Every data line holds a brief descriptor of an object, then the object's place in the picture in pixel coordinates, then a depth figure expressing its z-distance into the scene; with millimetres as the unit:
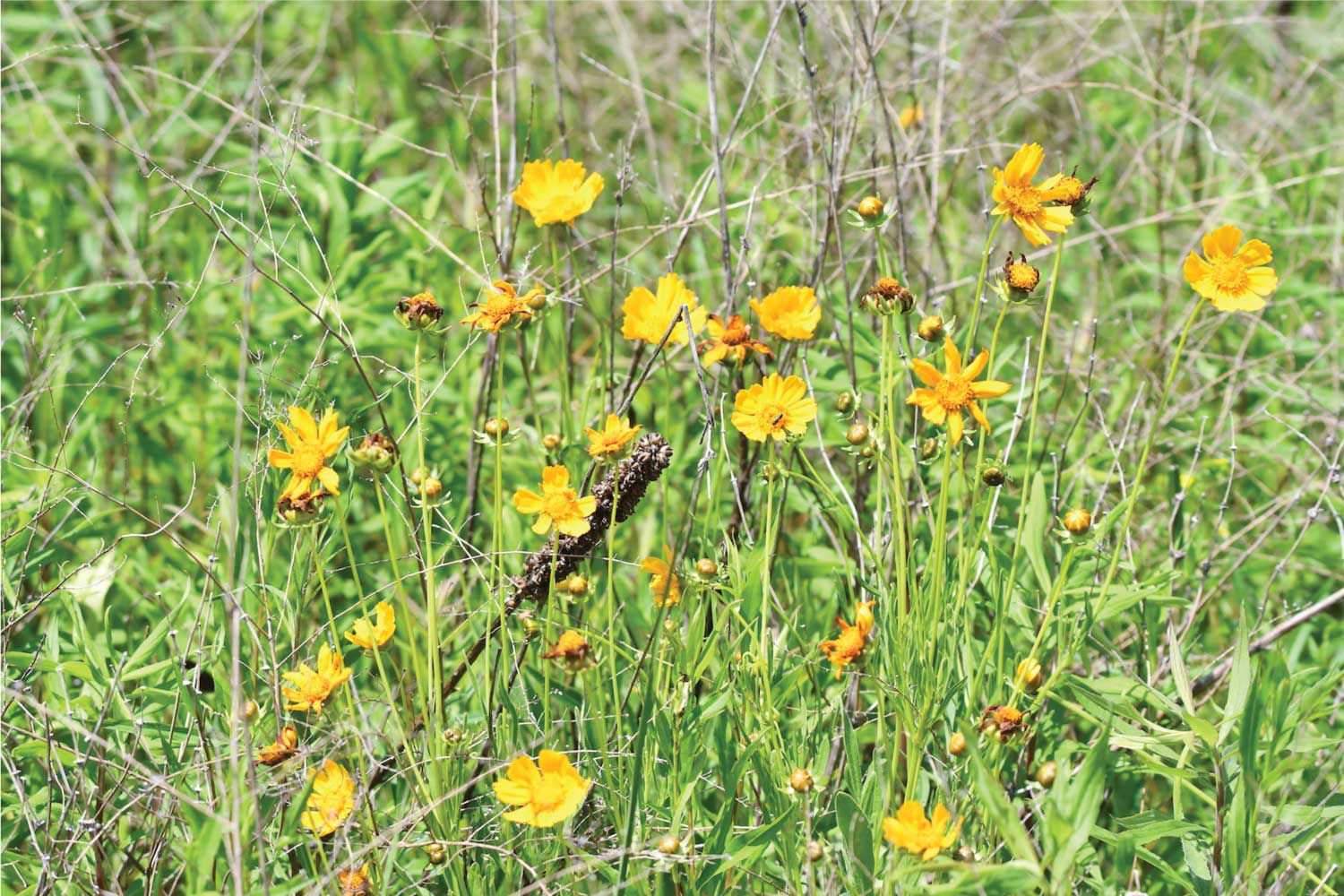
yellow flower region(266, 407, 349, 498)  3214
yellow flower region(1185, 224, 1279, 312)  3255
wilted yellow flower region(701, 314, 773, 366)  3329
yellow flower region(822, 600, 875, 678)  3269
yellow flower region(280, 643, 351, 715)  3237
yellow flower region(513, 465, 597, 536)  3251
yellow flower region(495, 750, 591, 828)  3178
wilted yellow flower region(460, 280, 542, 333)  3252
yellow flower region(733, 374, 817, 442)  3267
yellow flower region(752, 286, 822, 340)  3332
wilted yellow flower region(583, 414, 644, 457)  3238
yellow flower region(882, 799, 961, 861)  3155
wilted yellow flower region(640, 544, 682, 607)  3301
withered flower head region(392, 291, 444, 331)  3244
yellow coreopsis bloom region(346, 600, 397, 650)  3240
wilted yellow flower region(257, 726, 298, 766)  3233
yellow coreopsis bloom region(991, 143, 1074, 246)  3243
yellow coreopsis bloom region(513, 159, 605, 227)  3377
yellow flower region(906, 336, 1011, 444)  3216
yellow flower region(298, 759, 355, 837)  3232
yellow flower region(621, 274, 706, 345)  3345
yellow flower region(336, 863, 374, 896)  3210
